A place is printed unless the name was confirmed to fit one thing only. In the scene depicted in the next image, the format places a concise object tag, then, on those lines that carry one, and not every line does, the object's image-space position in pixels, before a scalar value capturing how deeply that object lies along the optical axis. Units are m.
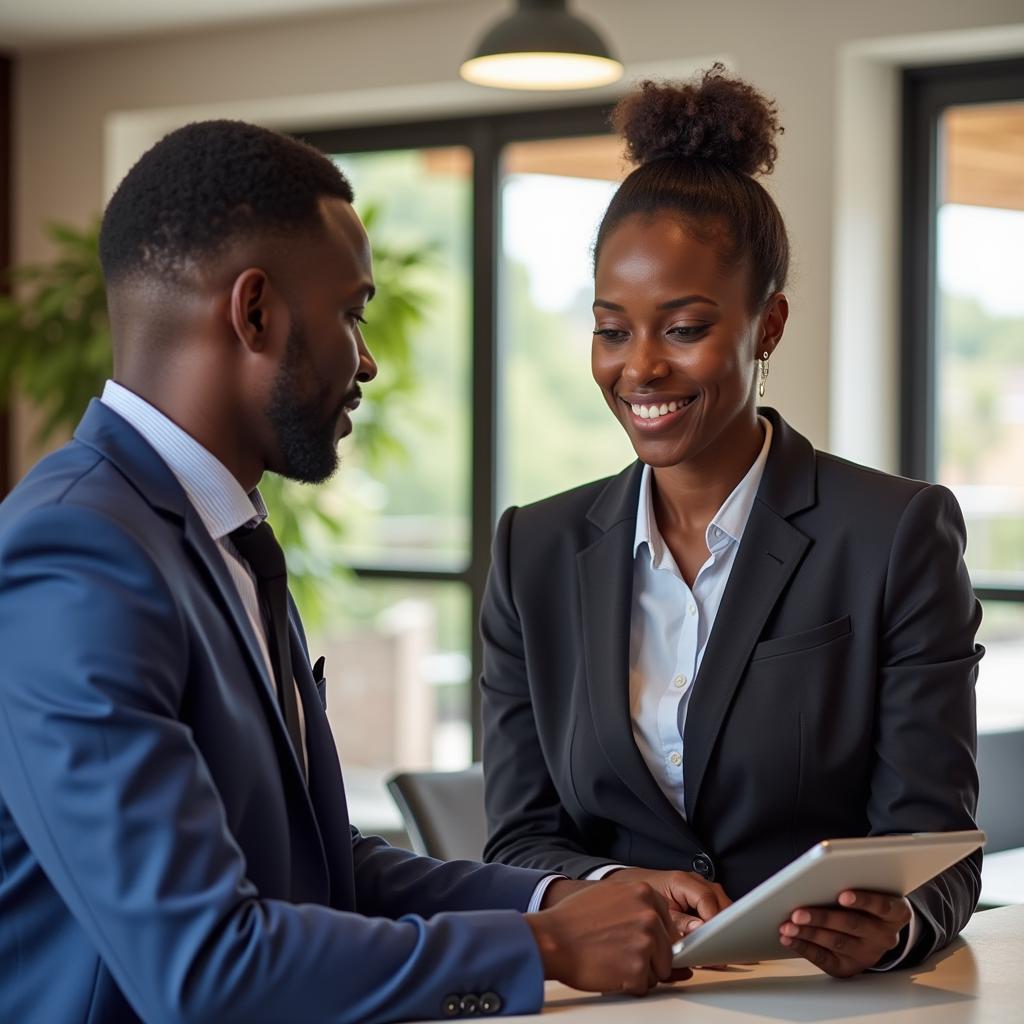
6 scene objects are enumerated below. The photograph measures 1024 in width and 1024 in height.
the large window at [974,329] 3.85
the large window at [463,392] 4.51
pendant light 3.07
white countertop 1.77
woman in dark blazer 2.09
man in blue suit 1.63
